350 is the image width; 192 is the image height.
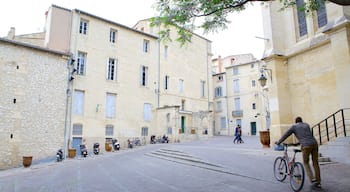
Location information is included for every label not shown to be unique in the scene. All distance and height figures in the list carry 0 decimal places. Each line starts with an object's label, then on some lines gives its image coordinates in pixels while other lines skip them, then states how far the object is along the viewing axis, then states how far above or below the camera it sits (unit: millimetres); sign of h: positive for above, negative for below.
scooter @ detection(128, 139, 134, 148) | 20781 -1155
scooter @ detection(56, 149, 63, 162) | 15223 -1529
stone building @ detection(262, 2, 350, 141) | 8648 +2853
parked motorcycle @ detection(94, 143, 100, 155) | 18000 -1321
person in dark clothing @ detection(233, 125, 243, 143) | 17753 -208
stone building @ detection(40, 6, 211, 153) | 19734 +4662
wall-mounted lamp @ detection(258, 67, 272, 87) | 11633 +2664
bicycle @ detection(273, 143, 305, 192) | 5079 -913
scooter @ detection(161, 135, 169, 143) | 22338 -801
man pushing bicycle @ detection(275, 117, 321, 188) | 5081 -345
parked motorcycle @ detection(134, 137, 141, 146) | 21672 -1034
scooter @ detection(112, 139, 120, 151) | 19633 -1210
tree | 6730 +3315
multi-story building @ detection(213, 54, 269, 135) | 33906 +4279
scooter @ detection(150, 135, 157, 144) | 22688 -901
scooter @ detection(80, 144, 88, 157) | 16812 -1354
